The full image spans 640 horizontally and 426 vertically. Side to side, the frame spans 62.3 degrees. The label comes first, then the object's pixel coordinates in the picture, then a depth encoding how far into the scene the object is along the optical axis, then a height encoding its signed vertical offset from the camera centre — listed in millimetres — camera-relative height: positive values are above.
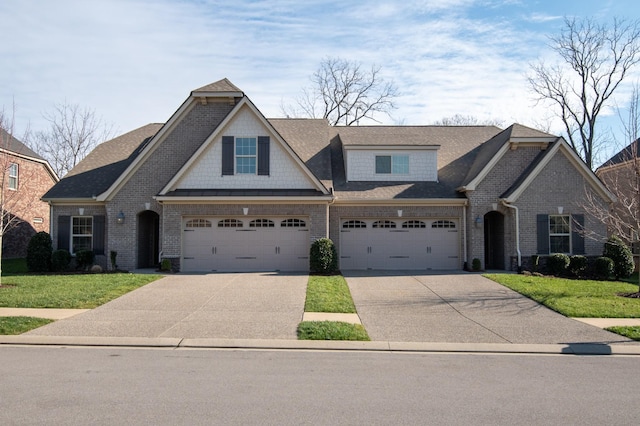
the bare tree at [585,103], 38344 +9558
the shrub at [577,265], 20984 -1295
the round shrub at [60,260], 21391 -1049
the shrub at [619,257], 21078 -991
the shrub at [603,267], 20688 -1362
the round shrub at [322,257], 19969 -901
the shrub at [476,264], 21422 -1270
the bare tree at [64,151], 44188 +6860
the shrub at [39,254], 21344 -799
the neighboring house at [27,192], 29547 +2491
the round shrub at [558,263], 20828 -1209
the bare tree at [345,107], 46594 +11240
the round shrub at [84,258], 21452 -989
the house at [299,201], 21266 +1313
